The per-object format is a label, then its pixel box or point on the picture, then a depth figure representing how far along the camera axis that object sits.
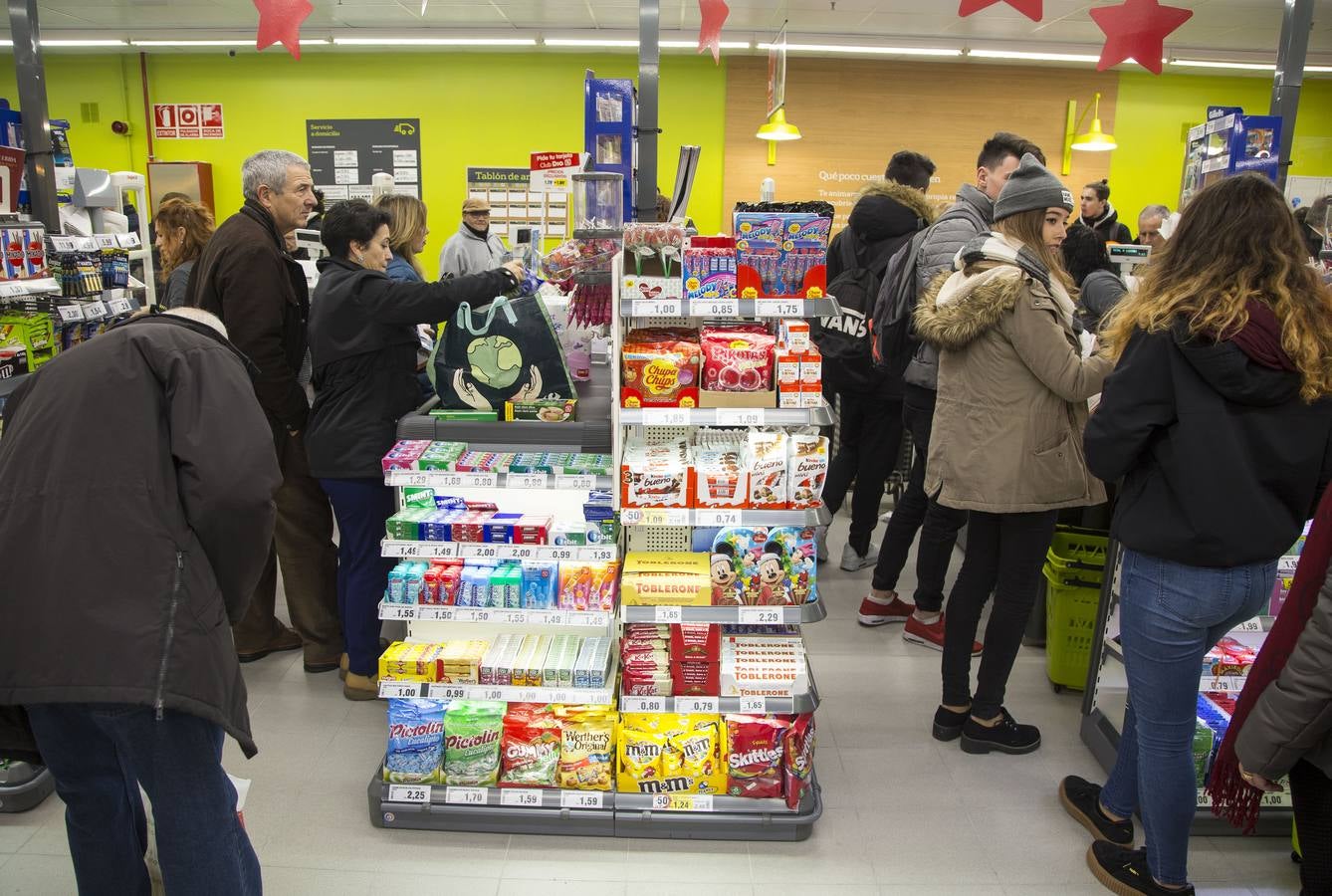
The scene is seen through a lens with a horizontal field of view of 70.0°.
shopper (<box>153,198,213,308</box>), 4.34
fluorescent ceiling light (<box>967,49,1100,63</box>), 8.93
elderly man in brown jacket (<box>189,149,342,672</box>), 3.36
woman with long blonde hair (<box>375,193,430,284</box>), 4.37
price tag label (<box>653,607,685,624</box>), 2.66
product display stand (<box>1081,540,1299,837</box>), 2.88
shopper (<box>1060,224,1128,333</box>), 3.77
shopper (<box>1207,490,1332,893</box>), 1.61
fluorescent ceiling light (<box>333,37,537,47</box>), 9.02
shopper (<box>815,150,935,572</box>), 4.39
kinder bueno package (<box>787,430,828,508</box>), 2.64
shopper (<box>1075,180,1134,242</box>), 7.41
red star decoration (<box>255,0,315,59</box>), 3.63
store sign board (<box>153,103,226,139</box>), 9.83
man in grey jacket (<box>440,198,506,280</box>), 6.08
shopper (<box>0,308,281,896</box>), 1.69
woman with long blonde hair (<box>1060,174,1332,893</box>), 2.02
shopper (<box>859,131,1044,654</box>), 3.60
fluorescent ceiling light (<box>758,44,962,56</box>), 8.86
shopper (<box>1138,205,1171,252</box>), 6.13
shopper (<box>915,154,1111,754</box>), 2.76
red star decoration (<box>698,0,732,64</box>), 3.76
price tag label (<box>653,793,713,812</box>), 2.72
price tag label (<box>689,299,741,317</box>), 2.59
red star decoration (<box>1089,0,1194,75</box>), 3.79
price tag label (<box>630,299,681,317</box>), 2.59
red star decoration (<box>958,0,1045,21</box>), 3.30
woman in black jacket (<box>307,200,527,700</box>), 3.09
